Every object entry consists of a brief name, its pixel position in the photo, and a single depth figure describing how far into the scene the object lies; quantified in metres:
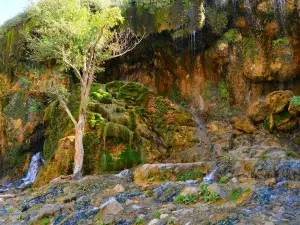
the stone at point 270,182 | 7.27
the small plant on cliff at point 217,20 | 18.73
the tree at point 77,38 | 14.73
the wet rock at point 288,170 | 7.90
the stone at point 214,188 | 7.08
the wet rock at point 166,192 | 7.73
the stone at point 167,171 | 10.54
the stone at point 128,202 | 7.69
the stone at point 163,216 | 6.20
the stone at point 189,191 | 7.34
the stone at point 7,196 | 12.48
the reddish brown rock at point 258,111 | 16.50
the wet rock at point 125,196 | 8.20
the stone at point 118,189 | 9.55
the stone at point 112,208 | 7.11
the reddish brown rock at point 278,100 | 15.94
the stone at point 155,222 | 6.01
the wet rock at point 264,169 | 8.34
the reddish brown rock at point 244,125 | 16.58
